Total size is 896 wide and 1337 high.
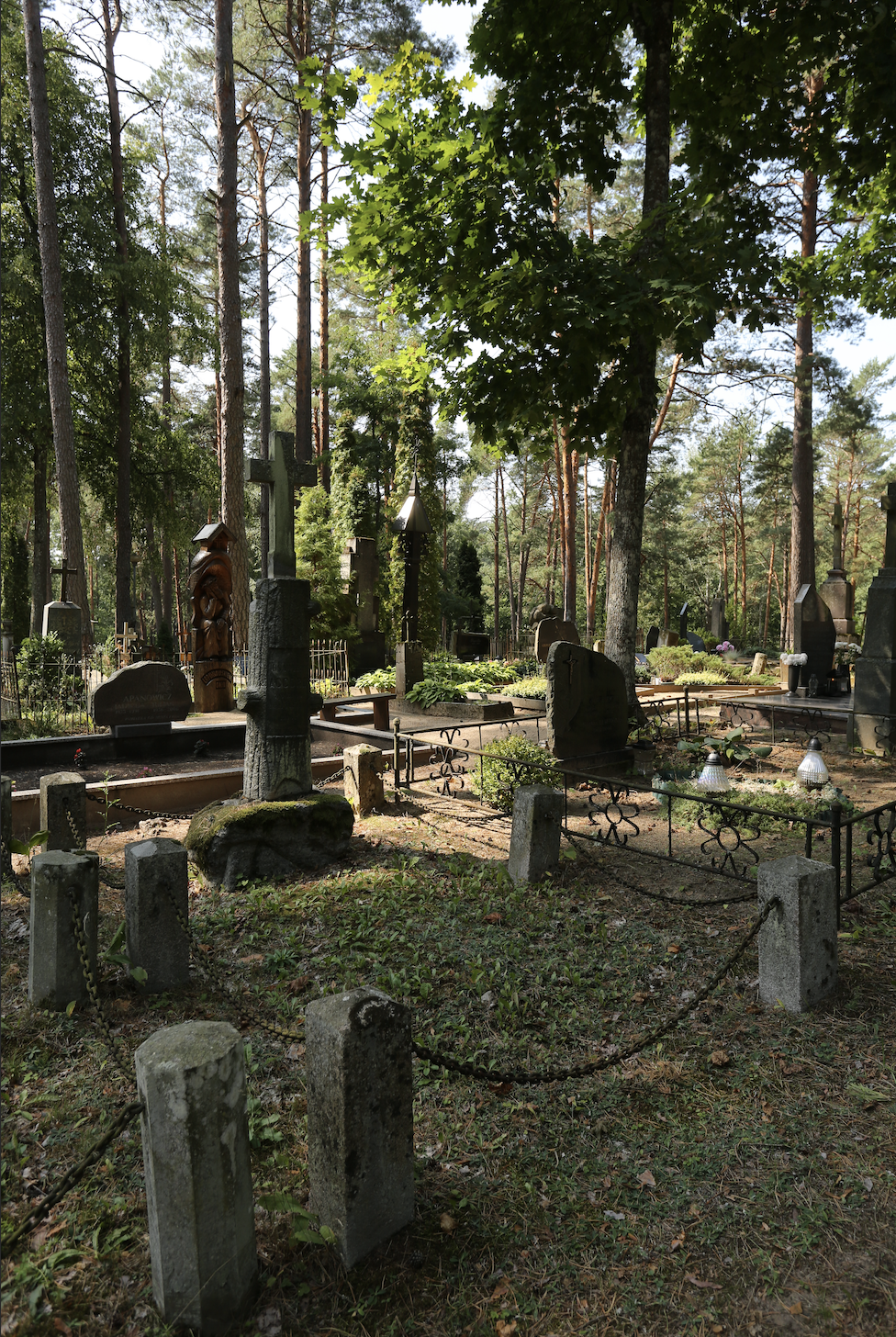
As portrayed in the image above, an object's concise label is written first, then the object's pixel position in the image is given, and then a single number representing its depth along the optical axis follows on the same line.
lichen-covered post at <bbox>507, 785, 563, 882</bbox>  5.60
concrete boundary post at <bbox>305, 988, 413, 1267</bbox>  2.36
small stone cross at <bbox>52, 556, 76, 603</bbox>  16.23
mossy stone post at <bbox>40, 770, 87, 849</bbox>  5.93
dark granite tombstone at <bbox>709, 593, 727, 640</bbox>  29.61
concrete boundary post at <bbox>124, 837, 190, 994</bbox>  4.05
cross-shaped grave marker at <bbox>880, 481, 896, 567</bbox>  10.68
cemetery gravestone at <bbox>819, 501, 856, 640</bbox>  18.83
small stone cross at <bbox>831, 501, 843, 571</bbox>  18.27
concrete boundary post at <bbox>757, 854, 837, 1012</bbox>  3.79
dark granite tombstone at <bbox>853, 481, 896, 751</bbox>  10.33
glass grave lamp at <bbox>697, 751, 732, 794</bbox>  8.11
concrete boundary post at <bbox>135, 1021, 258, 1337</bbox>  2.08
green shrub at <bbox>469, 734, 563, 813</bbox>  7.78
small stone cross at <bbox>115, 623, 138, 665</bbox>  14.97
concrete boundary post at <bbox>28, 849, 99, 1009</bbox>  3.79
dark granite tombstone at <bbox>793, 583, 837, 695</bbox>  14.70
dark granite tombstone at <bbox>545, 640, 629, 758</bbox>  8.48
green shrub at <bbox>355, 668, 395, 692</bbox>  16.72
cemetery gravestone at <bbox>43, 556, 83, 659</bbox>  15.34
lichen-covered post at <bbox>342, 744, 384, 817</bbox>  7.61
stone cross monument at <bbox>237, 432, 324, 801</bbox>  6.14
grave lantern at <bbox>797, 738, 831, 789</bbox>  8.07
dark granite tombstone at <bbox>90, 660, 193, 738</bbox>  10.20
